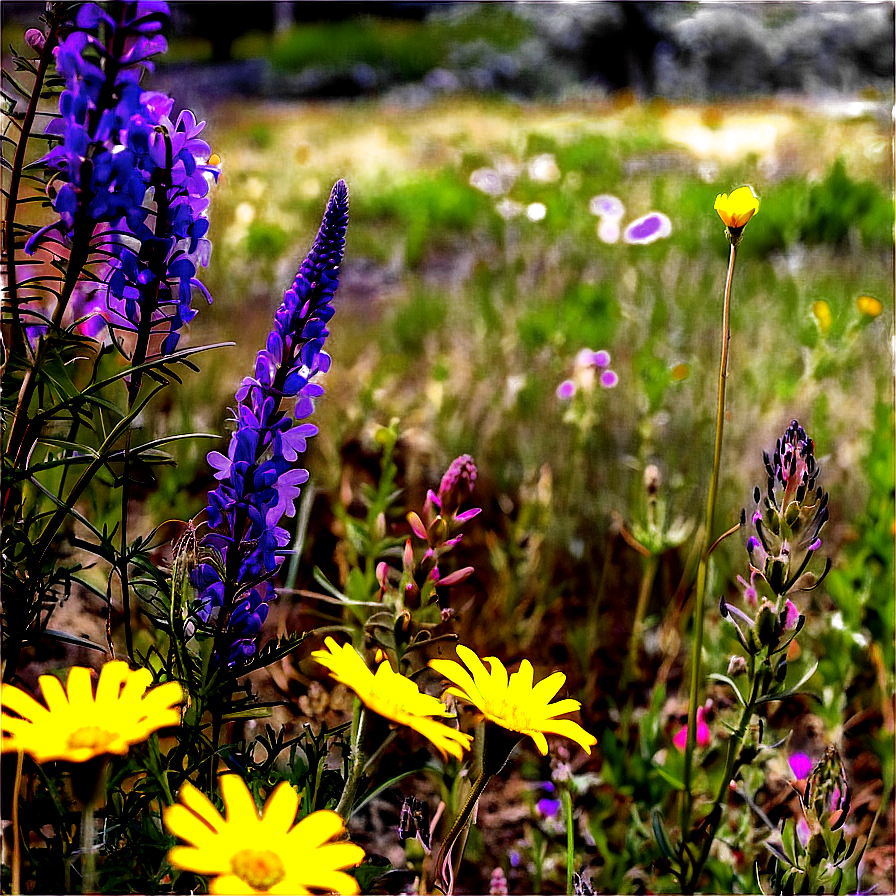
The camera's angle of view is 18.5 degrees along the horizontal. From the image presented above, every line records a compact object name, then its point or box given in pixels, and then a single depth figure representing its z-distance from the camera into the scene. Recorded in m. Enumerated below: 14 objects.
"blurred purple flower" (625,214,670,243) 1.71
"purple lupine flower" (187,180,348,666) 0.84
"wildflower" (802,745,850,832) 0.87
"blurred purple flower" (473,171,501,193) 2.79
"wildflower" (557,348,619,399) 1.30
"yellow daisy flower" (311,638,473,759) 0.80
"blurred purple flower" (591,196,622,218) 1.96
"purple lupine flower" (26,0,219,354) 0.83
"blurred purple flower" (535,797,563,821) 1.04
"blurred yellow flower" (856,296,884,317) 1.68
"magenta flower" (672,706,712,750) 1.05
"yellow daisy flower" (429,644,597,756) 0.83
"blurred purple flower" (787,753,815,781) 1.07
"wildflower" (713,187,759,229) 0.88
